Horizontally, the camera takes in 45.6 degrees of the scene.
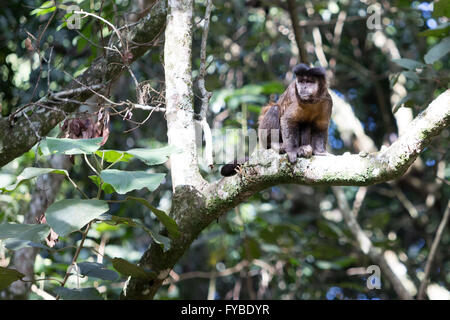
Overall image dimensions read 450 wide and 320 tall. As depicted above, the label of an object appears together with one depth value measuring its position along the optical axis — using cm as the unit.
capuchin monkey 437
